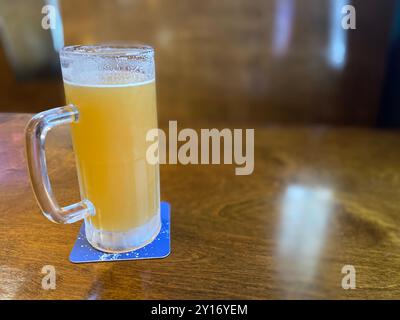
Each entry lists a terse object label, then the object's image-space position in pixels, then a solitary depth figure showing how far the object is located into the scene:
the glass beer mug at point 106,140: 0.37
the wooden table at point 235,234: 0.37
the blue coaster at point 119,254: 0.41
